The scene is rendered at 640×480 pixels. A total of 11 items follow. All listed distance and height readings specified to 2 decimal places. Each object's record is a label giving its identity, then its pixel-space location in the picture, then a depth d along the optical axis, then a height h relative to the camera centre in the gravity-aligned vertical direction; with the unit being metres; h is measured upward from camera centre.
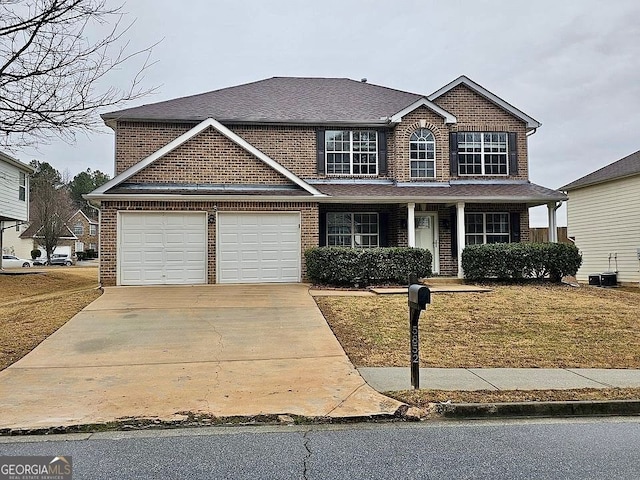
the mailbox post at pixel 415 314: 6.05 -0.71
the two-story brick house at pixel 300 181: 15.56 +2.46
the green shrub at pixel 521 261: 15.81 -0.21
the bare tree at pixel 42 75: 7.75 +2.72
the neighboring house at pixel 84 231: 64.69 +3.37
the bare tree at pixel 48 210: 43.19 +4.26
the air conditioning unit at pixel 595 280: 20.95 -1.09
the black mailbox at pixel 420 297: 6.04 -0.49
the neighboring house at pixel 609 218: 20.83 +1.52
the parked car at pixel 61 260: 49.75 -0.17
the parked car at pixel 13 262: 42.24 -0.28
